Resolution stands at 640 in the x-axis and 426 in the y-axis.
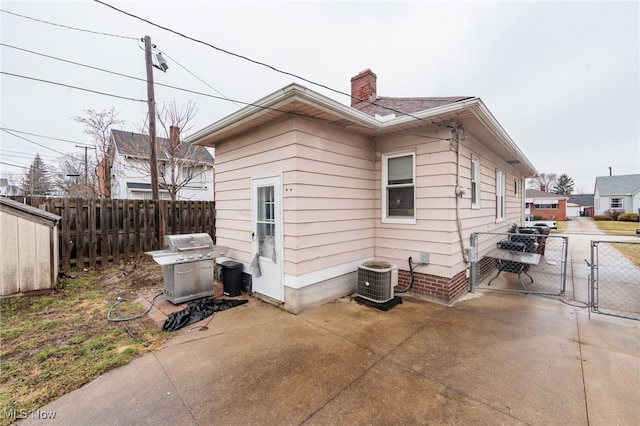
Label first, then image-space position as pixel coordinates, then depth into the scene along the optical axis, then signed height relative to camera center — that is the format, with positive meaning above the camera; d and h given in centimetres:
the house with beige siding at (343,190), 396 +36
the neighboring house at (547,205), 3175 +52
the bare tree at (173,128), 1000 +331
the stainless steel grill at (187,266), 417 -93
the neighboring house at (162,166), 1086 +223
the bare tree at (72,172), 1870 +283
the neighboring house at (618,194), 3091 +191
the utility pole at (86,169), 1623 +275
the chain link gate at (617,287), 383 -155
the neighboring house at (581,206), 3819 +52
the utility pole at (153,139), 726 +200
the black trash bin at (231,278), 477 -127
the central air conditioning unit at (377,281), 421 -119
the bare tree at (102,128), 1265 +412
